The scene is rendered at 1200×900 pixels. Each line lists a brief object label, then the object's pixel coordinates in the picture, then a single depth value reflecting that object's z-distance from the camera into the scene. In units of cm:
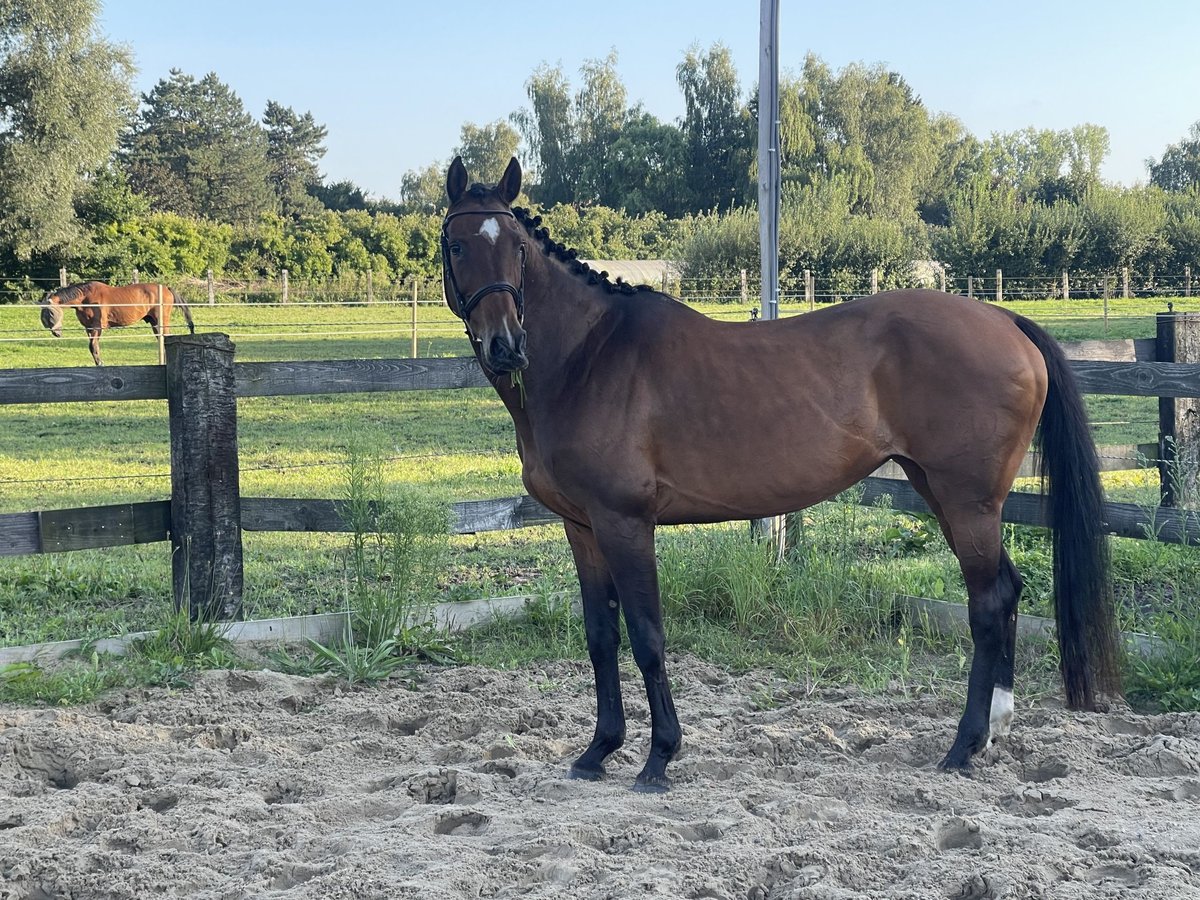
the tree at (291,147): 7487
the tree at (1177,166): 8738
